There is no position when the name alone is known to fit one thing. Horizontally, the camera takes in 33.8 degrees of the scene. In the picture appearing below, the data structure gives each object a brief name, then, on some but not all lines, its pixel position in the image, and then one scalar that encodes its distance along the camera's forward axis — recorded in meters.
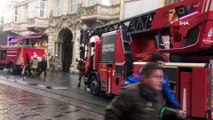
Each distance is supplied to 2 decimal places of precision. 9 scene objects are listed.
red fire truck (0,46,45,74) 26.41
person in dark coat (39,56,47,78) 24.60
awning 40.19
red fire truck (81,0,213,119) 7.97
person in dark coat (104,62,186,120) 3.38
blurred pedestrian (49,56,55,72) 32.34
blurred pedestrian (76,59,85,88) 17.37
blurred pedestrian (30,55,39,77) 23.87
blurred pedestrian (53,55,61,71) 33.42
